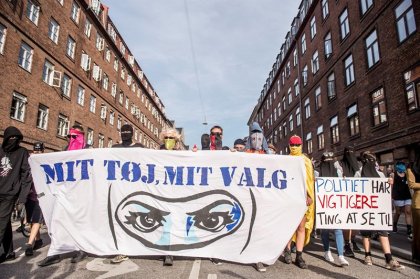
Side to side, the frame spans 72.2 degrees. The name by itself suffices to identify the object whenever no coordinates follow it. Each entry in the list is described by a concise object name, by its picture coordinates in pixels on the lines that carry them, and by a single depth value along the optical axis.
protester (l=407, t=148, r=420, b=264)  4.74
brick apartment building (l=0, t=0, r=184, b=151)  14.83
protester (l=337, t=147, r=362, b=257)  5.49
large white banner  4.36
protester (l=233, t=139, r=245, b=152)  6.32
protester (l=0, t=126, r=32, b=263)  4.39
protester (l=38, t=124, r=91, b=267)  5.27
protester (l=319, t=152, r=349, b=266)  4.70
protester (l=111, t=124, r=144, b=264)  5.07
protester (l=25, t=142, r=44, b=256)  4.93
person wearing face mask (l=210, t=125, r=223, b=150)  6.16
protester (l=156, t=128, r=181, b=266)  5.41
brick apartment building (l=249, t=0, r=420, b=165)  12.29
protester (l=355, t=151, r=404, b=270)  4.48
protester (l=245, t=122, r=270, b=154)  5.63
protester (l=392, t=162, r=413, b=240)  7.38
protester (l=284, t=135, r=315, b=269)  4.60
